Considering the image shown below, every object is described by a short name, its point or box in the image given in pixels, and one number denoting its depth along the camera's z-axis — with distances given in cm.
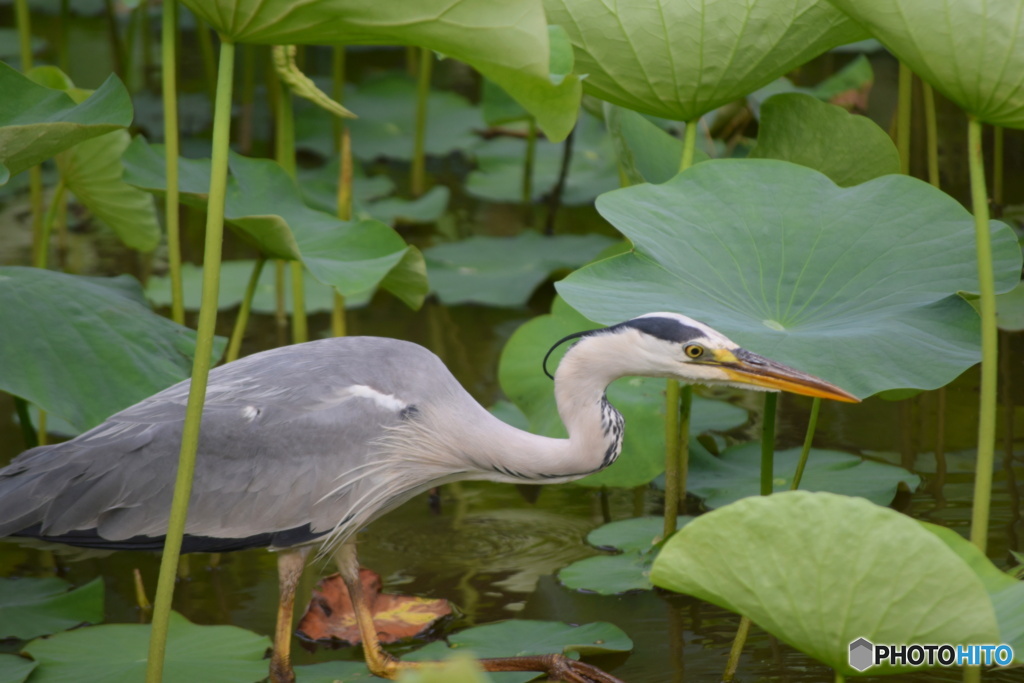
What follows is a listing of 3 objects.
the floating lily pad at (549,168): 1236
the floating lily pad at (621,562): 595
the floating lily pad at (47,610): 580
